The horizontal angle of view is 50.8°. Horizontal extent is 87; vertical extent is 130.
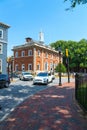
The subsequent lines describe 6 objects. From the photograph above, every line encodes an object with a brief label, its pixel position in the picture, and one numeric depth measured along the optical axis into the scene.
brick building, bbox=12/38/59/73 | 22.71
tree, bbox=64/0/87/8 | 5.29
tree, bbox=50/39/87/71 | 30.53
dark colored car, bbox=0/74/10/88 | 9.24
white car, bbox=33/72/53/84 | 10.98
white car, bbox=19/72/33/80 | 14.27
